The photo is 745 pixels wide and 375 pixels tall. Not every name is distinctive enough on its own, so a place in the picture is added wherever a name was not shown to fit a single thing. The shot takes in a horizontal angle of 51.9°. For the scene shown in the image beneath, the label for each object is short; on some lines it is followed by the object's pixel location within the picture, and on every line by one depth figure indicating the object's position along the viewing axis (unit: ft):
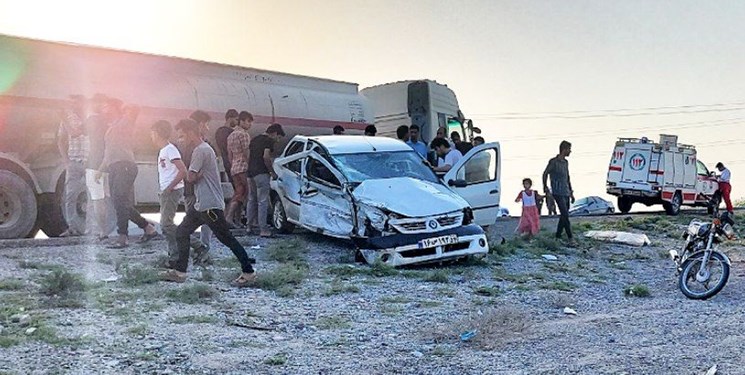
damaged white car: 34.37
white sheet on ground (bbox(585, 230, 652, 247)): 51.65
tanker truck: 37.58
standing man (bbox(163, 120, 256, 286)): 27.02
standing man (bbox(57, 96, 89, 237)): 35.45
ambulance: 90.38
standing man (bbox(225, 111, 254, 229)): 41.37
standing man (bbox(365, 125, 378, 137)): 48.39
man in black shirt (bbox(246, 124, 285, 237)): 42.29
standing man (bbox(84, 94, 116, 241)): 33.65
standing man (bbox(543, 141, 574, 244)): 46.24
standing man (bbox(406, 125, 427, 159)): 47.57
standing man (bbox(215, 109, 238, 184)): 42.93
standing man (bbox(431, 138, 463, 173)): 46.22
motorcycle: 30.09
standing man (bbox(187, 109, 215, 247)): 29.42
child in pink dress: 49.03
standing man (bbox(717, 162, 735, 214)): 84.16
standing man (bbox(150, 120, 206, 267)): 27.99
